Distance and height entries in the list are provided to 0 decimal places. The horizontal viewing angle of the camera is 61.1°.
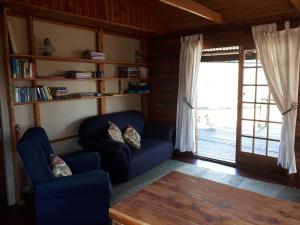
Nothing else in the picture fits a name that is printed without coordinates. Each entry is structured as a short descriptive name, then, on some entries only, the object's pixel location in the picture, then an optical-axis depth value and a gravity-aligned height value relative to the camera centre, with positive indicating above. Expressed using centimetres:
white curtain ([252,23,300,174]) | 340 +9
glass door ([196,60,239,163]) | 628 -80
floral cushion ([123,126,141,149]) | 394 -90
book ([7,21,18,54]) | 293 +51
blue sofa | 351 -99
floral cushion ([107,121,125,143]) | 378 -78
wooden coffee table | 161 -88
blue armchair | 223 -101
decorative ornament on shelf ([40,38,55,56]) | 335 +45
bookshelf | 290 +3
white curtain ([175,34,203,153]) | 435 -21
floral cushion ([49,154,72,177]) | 247 -84
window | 383 -52
